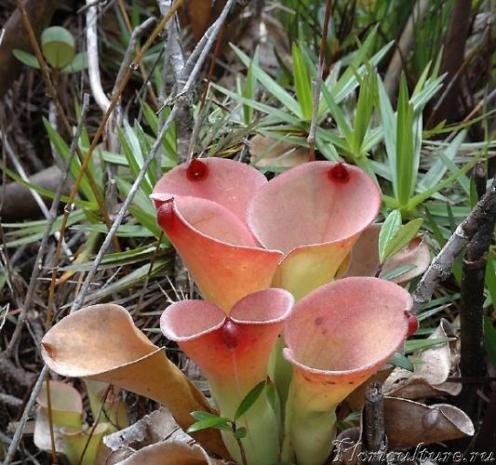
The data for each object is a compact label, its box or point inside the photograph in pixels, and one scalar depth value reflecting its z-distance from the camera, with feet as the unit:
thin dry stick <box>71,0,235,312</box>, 2.30
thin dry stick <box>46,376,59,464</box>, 2.33
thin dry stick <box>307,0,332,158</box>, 2.41
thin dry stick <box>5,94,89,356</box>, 2.35
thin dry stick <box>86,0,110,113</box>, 3.07
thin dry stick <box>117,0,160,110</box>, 2.89
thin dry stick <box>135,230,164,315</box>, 2.48
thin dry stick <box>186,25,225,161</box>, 2.44
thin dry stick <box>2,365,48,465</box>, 2.19
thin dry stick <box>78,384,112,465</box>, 2.45
